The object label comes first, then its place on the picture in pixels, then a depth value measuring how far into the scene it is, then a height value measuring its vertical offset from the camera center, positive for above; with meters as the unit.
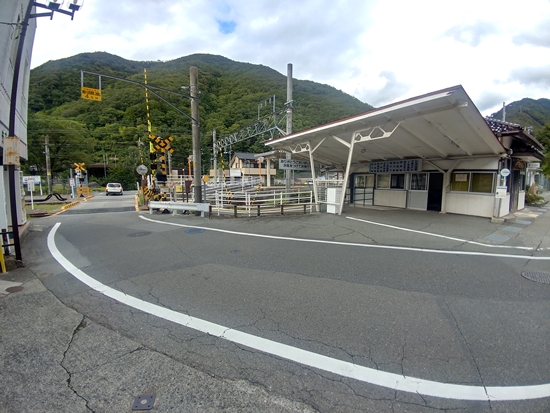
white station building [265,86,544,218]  8.77 +1.42
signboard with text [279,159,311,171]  16.00 +1.04
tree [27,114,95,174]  36.25 +5.17
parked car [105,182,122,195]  33.54 -1.35
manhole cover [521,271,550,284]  4.82 -1.72
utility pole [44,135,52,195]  29.74 +0.98
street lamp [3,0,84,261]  5.36 +1.03
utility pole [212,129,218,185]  32.74 +4.31
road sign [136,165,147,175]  18.59 +0.68
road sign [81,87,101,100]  8.85 +2.88
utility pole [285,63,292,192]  15.52 +4.66
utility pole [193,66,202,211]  13.23 +2.26
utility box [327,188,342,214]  13.12 -0.90
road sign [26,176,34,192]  19.43 -0.36
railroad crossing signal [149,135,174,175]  15.80 +2.02
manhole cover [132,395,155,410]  2.12 -1.82
